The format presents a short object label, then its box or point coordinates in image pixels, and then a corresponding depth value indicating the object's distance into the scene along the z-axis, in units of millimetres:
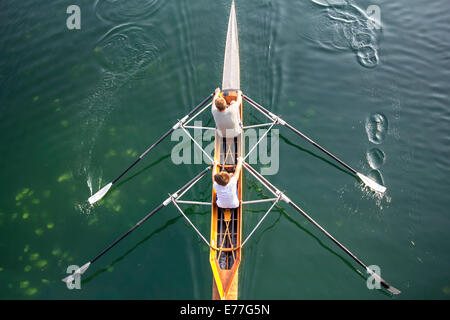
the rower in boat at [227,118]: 6481
